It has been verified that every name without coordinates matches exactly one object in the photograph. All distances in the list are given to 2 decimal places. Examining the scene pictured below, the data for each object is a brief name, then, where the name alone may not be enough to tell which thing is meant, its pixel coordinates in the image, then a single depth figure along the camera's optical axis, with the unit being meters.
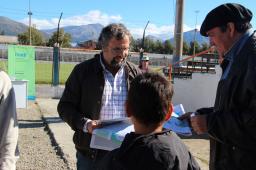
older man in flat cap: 1.61
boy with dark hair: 1.27
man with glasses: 2.04
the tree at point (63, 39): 40.05
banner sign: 7.98
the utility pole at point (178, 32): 9.17
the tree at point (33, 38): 43.38
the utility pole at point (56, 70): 9.26
